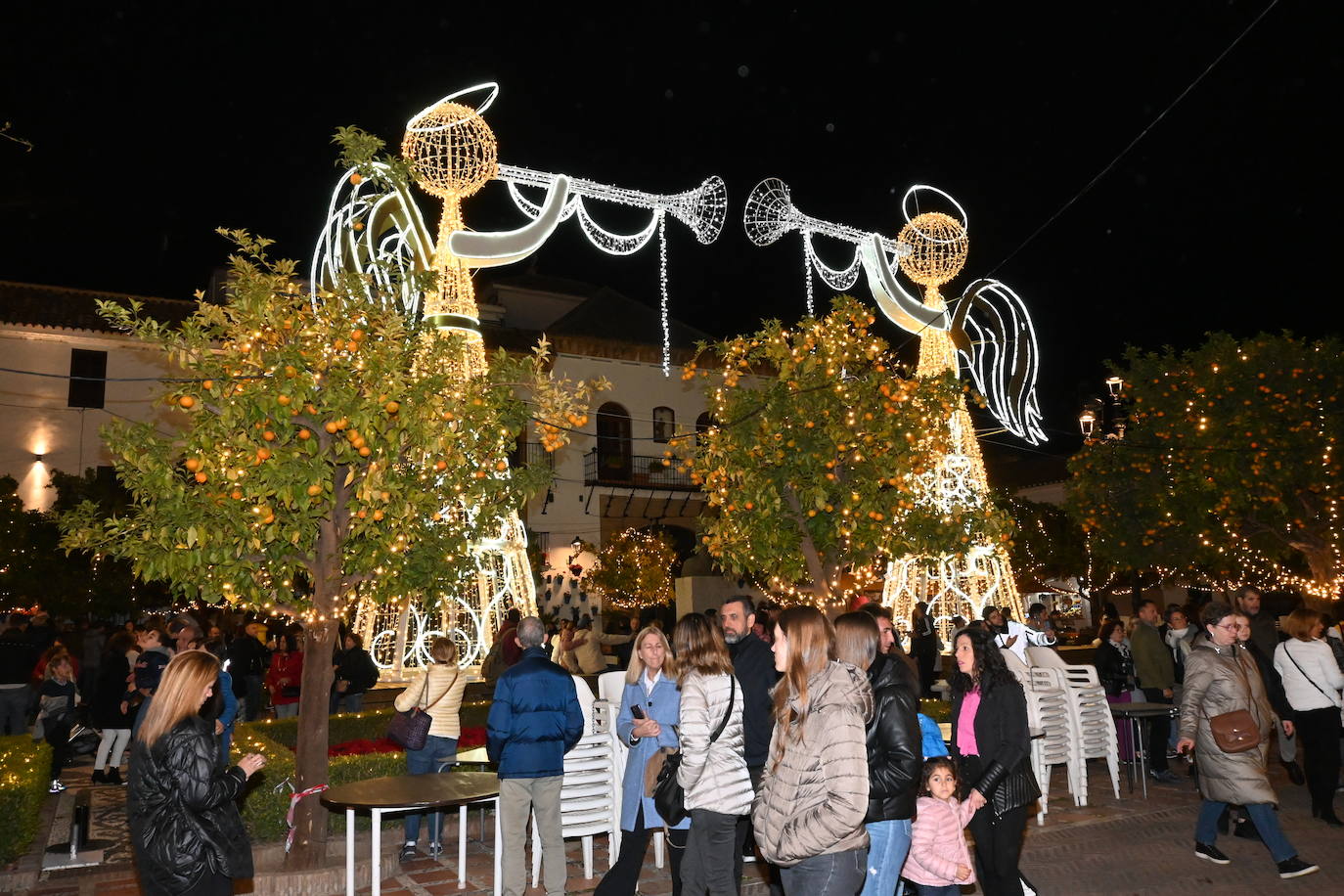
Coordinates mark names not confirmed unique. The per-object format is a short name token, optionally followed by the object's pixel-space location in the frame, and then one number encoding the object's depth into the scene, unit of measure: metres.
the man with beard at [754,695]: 5.66
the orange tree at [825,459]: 12.99
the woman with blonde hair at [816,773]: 3.91
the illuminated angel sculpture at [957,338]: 18.19
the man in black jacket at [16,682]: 12.16
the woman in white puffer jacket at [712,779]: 4.99
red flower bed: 10.09
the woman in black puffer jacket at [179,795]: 4.34
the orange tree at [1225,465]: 22.14
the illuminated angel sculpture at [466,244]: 12.95
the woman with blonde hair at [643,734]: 5.98
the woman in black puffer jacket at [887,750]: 4.42
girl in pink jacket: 5.13
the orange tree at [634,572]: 30.80
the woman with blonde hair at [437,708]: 8.00
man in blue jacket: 6.17
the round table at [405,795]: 6.00
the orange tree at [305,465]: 6.99
